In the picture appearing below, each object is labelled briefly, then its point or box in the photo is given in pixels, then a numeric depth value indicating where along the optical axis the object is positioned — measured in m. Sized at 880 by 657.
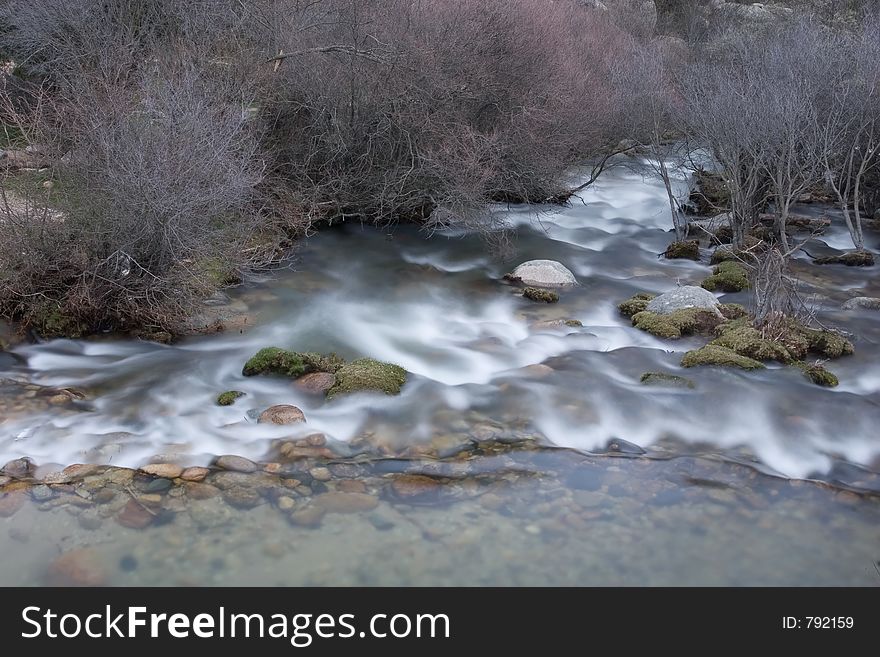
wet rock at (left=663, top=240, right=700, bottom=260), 14.19
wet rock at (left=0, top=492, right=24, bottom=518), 6.31
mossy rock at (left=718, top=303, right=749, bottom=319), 10.92
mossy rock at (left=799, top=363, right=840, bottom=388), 8.85
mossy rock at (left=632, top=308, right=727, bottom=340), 10.31
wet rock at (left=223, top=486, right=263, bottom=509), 6.54
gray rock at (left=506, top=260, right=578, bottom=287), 12.43
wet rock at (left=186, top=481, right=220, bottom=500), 6.62
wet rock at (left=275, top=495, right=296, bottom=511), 6.53
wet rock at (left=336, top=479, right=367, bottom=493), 6.80
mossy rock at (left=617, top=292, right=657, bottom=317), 11.27
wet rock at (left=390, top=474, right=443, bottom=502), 6.73
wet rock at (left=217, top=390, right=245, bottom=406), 8.27
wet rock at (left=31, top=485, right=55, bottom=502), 6.50
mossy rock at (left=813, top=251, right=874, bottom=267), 13.64
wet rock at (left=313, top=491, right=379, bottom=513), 6.54
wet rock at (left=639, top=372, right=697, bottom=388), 8.82
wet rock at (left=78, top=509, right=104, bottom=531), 6.19
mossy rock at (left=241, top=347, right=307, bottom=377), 8.88
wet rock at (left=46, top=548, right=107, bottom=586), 5.64
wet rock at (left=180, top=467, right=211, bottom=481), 6.88
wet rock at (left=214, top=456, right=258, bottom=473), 7.04
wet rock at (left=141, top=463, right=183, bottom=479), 6.89
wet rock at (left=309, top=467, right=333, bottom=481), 6.97
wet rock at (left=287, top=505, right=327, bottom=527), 6.35
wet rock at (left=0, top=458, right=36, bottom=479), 6.80
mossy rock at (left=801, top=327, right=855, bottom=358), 9.65
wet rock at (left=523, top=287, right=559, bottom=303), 11.70
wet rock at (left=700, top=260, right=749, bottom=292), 12.33
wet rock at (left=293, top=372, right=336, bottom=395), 8.54
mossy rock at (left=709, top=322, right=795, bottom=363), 9.40
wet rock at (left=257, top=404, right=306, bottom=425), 7.82
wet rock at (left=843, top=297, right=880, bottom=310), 11.42
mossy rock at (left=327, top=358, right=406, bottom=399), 8.48
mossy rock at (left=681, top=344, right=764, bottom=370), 9.16
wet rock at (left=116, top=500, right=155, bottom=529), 6.22
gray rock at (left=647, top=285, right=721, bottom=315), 10.84
